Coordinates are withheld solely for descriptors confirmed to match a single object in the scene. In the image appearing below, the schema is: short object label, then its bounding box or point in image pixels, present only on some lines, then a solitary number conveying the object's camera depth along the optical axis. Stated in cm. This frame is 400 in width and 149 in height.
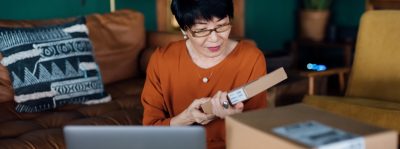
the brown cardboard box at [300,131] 78
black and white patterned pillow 228
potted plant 429
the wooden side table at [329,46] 407
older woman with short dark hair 146
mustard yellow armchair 247
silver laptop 92
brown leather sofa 202
